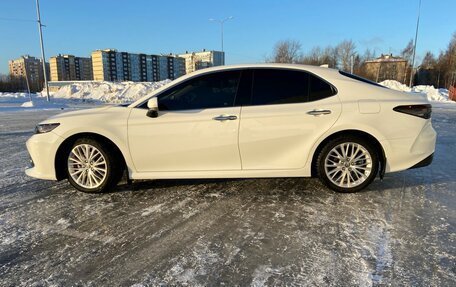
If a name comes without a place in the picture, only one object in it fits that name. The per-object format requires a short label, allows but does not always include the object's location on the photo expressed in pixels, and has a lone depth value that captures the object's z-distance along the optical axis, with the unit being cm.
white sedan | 442
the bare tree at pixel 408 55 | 6244
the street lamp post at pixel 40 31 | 2798
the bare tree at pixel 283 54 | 5122
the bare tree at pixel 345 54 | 6209
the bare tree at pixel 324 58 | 5714
